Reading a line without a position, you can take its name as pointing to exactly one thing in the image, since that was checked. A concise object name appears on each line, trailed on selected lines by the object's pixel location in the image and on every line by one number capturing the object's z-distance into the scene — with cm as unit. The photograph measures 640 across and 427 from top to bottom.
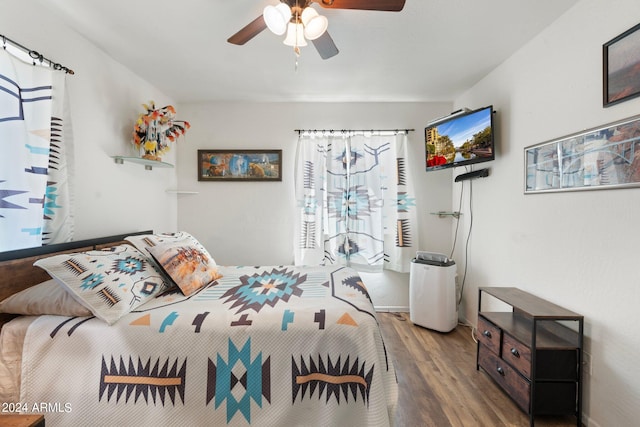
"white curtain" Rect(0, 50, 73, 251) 135
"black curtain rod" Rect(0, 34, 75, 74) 137
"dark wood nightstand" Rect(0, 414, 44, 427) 84
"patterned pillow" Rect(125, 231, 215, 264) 189
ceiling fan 124
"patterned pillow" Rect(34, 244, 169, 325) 131
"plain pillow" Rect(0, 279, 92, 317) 128
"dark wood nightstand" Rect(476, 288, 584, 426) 152
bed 121
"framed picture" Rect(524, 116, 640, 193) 132
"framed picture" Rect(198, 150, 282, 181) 310
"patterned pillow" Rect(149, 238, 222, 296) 172
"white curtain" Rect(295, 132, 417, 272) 307
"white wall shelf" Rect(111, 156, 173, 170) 215
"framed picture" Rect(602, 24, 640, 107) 129
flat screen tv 221
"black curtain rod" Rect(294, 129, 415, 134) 310
